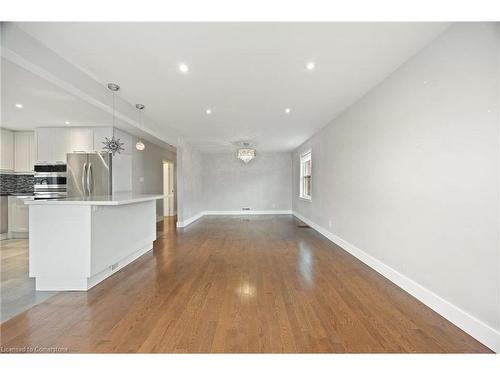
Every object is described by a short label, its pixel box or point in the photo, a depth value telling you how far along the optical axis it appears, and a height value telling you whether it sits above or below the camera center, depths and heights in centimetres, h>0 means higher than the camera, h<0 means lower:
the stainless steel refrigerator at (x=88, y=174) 510 +22
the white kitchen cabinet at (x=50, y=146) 518 +84
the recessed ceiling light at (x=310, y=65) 254 +133
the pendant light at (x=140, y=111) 384 +130
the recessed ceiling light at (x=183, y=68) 258 +133
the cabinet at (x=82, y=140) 523 +99
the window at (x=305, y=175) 750 +33
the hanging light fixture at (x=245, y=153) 689 +95
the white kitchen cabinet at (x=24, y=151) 552 +77
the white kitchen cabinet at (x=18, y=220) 509 -80
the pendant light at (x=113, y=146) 398 +66
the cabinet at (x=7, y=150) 528 +77
